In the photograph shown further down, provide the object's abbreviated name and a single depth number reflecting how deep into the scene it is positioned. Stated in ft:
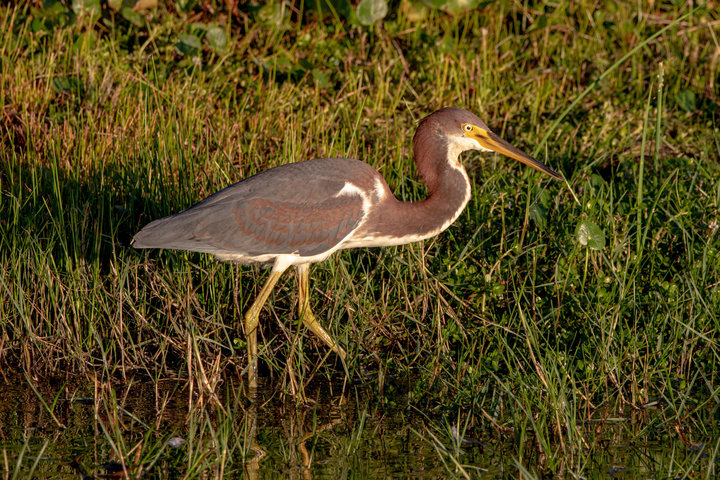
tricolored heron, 30.35
